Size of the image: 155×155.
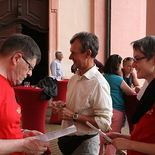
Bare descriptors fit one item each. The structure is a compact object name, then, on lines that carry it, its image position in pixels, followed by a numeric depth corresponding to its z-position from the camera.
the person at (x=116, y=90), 3.67
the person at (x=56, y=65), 8.69
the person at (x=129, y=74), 4.41
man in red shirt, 1.52
